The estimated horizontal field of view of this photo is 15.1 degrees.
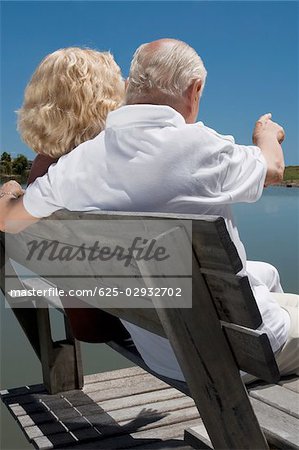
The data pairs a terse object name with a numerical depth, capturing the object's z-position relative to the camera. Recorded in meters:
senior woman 3.53
